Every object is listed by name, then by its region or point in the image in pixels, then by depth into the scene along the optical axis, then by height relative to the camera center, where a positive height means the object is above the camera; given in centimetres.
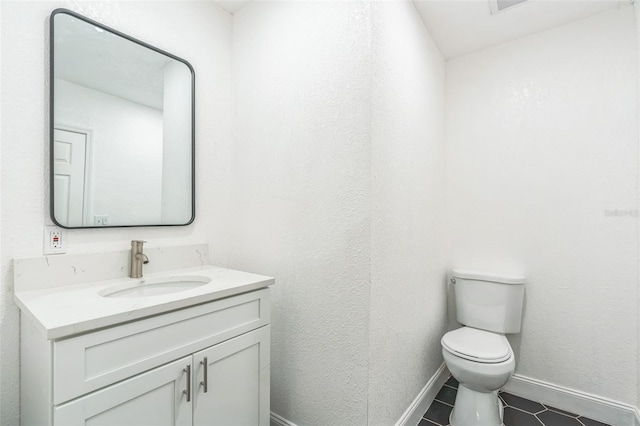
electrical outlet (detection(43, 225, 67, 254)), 123 -12
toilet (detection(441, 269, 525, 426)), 162 -74
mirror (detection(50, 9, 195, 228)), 127 +38
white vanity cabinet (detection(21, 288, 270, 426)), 84 -51
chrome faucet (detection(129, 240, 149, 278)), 141 -21
